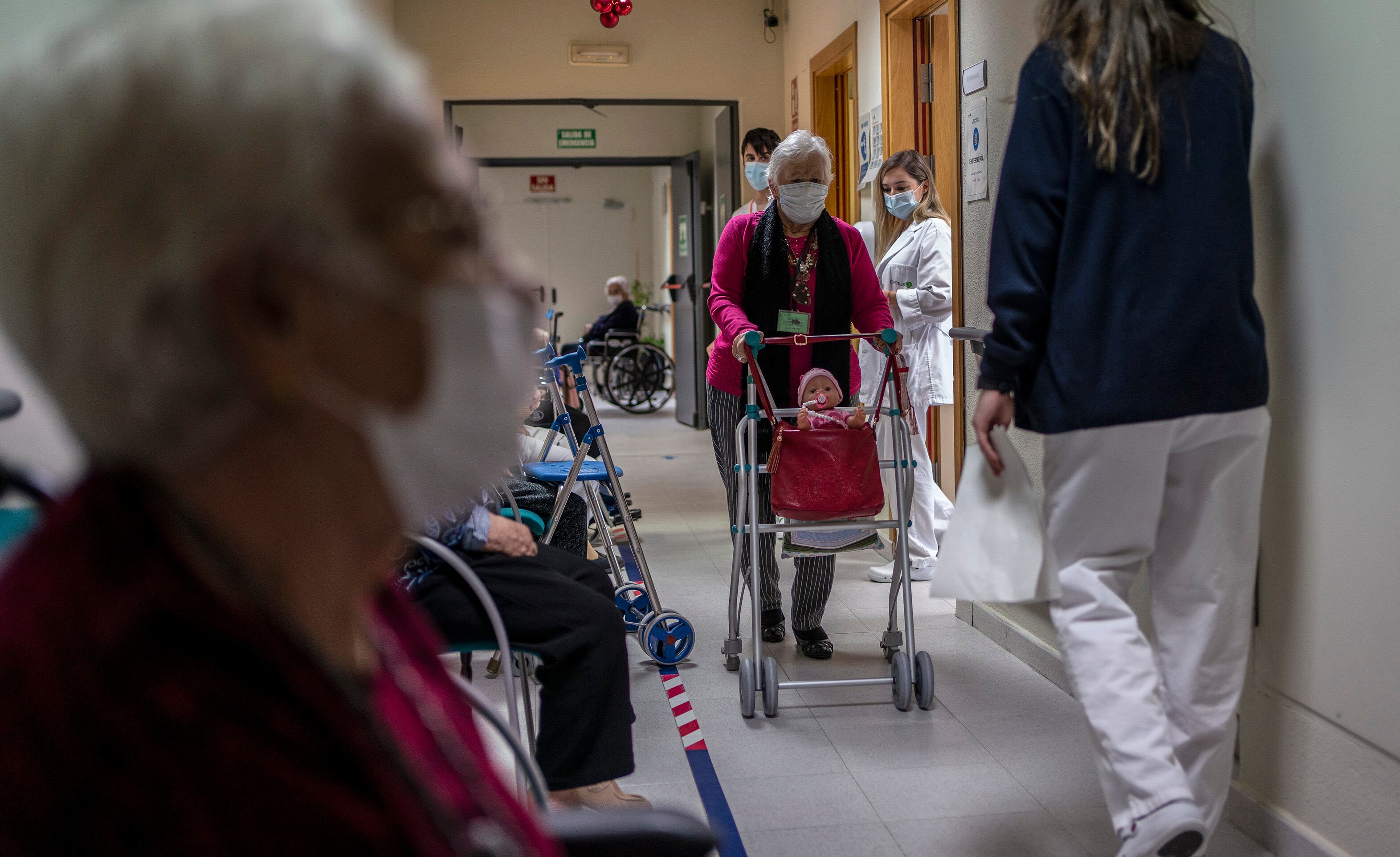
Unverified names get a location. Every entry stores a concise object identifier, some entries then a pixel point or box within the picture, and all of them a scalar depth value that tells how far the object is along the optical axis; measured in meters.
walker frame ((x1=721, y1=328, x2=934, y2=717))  2.94
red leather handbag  3.01
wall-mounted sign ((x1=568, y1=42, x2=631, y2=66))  7.80
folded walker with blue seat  3.15
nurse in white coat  4.14
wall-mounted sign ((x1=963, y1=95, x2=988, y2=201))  3.62
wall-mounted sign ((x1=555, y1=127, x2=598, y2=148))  10.41
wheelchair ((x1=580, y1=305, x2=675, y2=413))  11.05
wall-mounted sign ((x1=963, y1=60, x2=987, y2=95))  3.58
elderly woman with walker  3.29
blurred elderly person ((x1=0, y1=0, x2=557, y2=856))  0.49
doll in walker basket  3.04
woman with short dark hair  4.41
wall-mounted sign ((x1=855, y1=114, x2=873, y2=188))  5.52
